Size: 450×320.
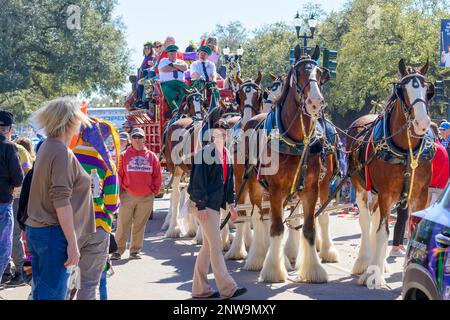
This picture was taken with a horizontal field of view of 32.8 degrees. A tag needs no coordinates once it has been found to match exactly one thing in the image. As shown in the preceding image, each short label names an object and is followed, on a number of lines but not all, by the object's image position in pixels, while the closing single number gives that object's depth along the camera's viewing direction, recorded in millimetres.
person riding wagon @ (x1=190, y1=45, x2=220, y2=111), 14820
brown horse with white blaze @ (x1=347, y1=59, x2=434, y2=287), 8977
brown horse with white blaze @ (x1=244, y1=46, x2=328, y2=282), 9555
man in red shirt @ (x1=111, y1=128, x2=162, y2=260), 11875
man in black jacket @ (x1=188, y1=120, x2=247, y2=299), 8242
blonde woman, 5523
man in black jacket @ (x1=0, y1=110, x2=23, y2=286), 8391
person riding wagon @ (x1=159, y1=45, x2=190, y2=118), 15750
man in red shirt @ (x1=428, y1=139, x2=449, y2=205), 11648
